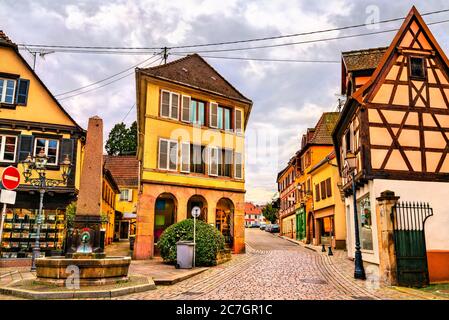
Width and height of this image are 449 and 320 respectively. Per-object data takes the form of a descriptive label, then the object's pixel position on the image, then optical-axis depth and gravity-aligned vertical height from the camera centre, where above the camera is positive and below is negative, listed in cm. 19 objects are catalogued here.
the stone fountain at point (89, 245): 1005 -44
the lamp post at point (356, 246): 1327 -54
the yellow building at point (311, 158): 3434 +640
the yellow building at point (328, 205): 2753 +181
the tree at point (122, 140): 5162 +1177
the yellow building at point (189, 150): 2184 +479
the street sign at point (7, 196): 970 +81
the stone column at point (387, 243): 1225 -41
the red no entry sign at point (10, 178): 982 +129
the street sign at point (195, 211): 1621 +76
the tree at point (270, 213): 6784 +291
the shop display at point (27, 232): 1939 -15
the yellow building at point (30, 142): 1975 +457
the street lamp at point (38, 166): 1548 +255
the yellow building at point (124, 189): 4184 +430
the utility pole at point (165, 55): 2439 +1132
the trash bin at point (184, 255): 1548 -101
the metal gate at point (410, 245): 1228 -47
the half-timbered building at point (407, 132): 1434 +373
